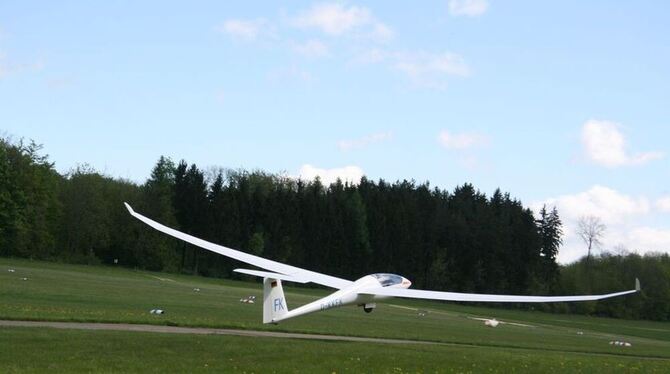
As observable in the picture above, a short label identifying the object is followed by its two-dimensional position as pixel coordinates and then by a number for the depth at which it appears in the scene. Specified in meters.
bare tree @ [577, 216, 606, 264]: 133.89
